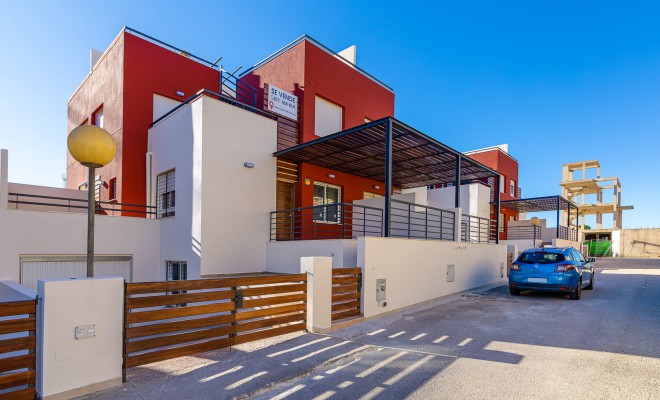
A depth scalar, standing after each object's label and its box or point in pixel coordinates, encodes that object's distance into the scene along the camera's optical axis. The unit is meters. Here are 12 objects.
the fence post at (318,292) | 6.20
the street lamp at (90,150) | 4.09
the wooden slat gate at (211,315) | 4.29
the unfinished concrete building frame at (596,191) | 36.34
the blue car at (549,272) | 9.22
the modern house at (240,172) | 8.84
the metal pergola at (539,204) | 21.24
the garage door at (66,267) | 8.26
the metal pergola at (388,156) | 8.51
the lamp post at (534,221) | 20.84
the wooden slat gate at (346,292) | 6.73
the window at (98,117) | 13.23
